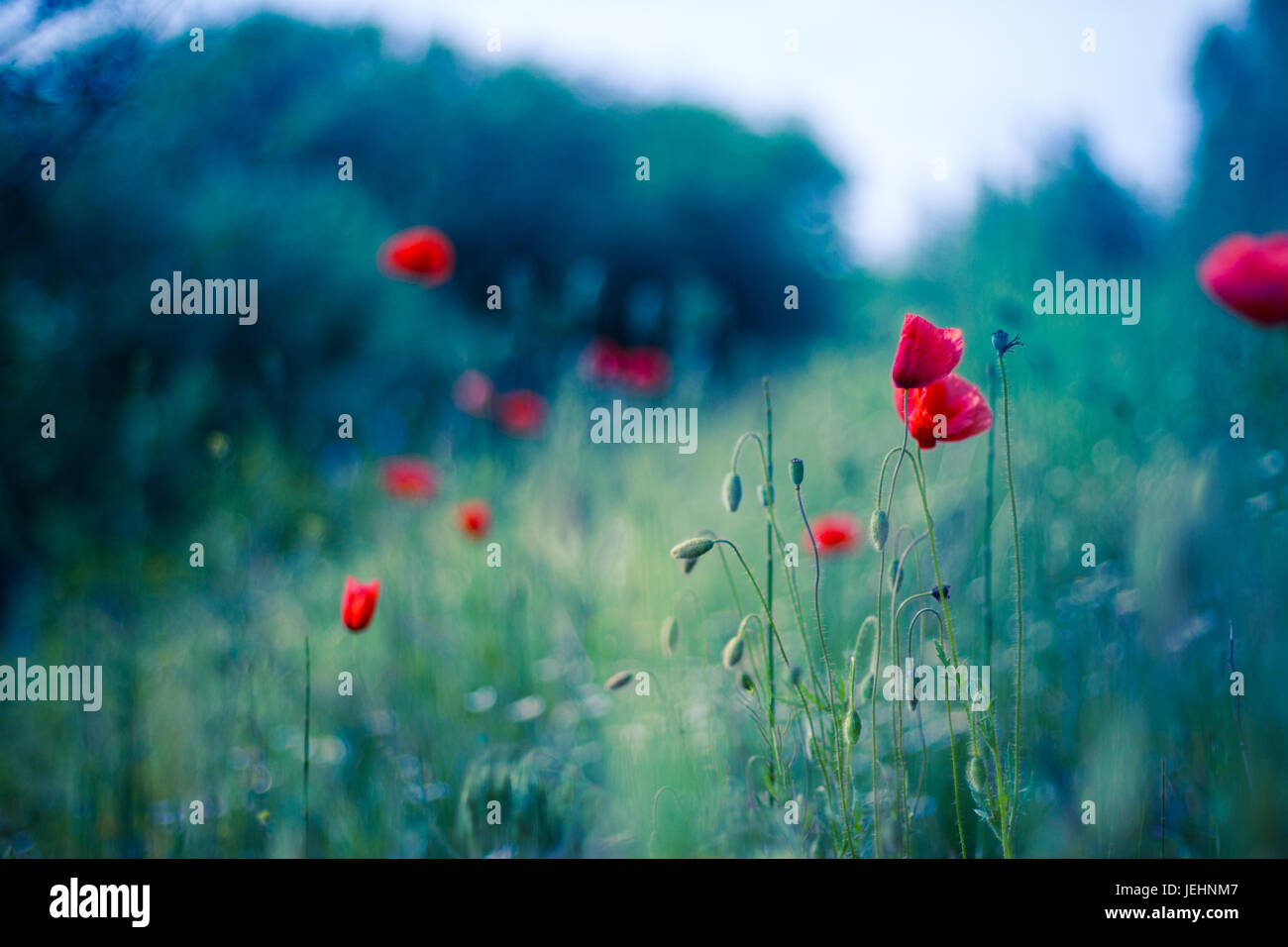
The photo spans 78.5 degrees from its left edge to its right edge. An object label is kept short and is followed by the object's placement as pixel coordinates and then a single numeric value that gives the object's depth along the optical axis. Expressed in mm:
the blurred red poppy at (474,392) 2107
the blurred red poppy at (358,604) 1134
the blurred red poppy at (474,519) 1813
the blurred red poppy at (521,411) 2299
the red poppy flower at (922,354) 770
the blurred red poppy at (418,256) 2098
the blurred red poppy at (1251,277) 955
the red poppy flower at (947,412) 807
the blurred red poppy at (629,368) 2438
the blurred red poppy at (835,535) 1474
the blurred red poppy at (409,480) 2088
